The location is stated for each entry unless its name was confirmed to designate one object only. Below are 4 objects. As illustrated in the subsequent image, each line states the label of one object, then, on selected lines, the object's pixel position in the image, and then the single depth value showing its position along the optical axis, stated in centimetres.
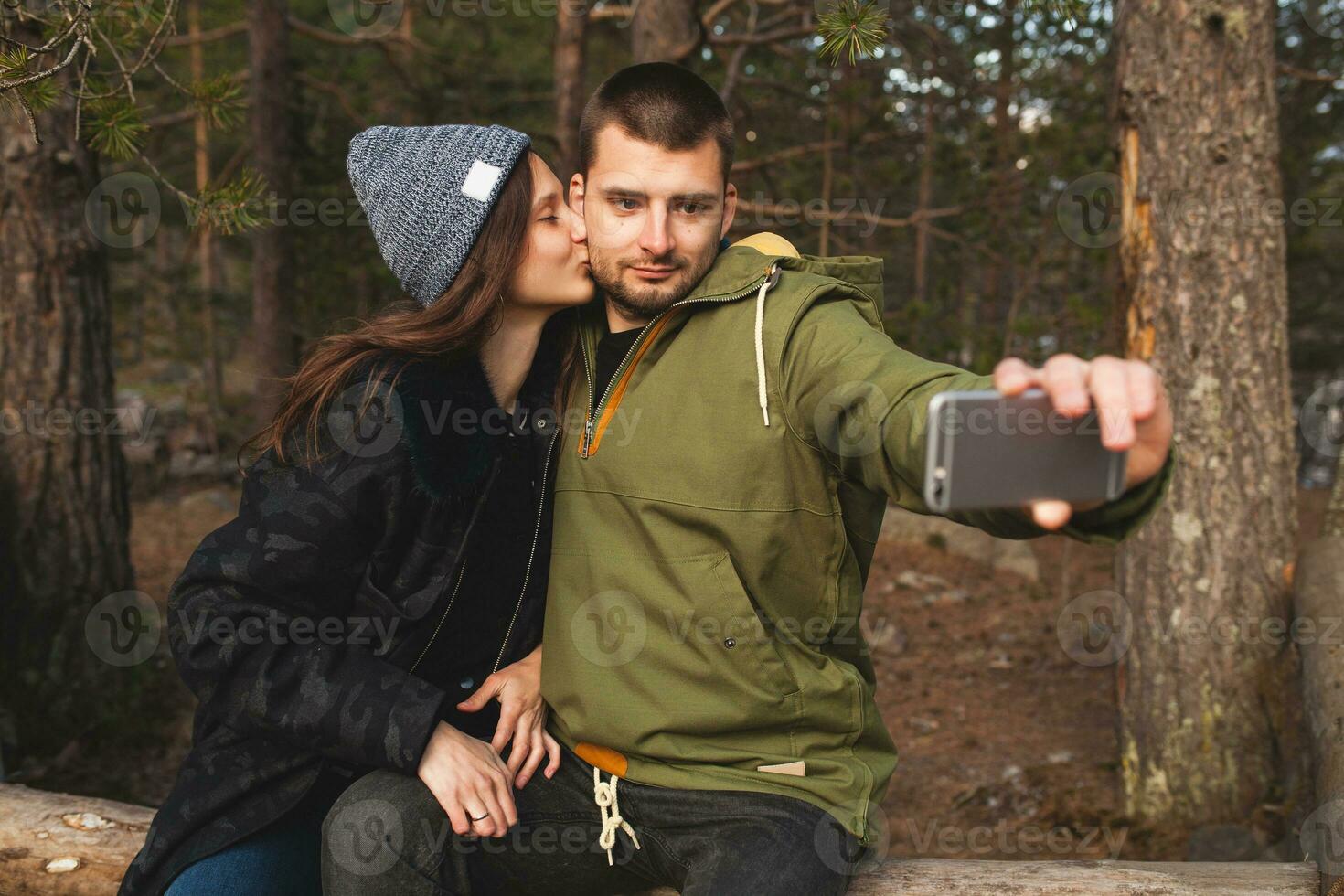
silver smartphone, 134
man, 210
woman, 212
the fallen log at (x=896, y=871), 237
